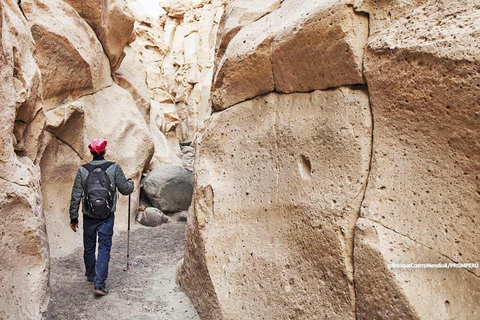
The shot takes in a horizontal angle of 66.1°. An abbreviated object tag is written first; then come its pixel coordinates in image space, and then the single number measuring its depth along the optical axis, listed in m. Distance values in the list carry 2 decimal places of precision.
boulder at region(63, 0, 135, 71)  8.33
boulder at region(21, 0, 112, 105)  6.80
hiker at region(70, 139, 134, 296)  4.56
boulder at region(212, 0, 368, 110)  3.15
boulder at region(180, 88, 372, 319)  3.06
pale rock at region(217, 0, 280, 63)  4.79
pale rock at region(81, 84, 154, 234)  8.17
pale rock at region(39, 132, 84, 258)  6.56
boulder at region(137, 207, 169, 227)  8.49
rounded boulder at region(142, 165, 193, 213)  9.16
